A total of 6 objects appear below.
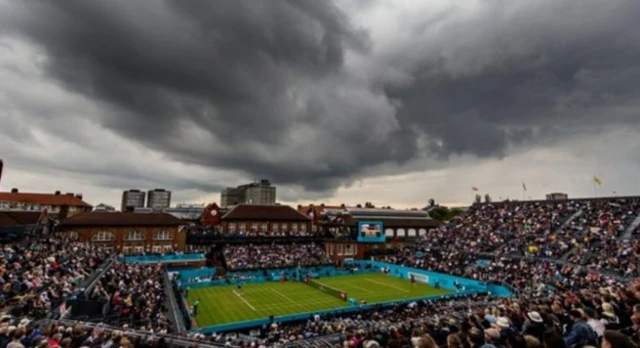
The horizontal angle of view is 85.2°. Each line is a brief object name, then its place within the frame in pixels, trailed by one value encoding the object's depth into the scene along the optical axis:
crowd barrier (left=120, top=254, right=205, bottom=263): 43.78
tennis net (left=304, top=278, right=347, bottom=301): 37.56
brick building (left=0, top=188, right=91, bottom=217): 70.88
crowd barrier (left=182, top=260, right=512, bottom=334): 27.95
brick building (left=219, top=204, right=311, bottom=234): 62.62
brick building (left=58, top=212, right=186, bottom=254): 47.47
